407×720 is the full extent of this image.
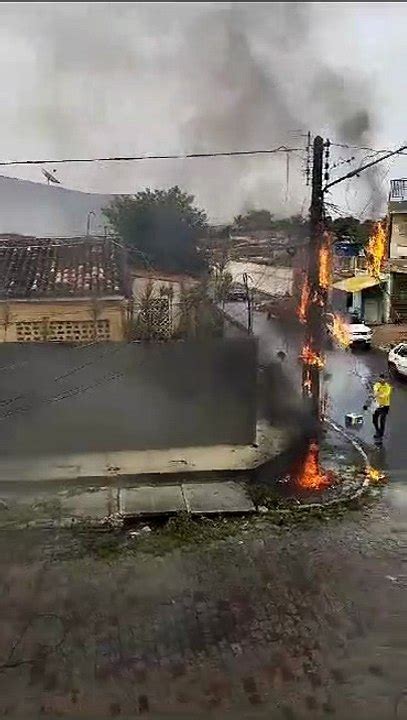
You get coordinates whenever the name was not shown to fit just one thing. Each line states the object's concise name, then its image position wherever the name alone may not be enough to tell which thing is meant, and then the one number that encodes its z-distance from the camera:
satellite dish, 10.92
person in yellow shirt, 12.36
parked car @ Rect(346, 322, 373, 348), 21.12
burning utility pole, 9.52
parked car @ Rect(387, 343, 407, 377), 17.19
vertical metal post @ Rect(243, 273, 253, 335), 11.81
